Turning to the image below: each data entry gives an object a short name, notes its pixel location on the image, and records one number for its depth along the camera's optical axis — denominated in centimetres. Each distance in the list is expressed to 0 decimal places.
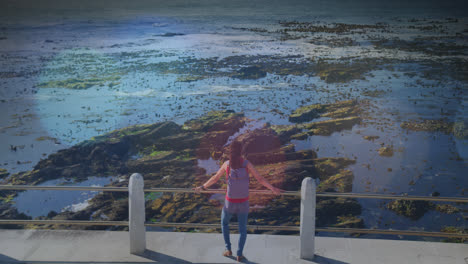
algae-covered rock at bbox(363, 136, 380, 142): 2839
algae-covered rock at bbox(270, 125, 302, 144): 2956
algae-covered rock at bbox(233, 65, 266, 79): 4262
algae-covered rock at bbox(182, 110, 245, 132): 3250
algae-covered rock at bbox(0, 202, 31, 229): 1958
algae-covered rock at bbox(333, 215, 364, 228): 1746
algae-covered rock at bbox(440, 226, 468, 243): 1662
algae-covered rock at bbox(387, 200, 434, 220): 1798
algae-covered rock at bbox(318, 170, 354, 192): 2131
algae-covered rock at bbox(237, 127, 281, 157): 2781
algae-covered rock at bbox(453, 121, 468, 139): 2823
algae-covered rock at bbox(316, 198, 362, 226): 1809
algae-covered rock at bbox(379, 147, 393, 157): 2562
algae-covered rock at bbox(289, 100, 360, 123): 3281
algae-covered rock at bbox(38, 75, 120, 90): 4244
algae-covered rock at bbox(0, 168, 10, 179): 2490
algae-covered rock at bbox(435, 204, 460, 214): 1823
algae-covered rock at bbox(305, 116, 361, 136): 3025
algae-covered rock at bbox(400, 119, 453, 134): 3025
